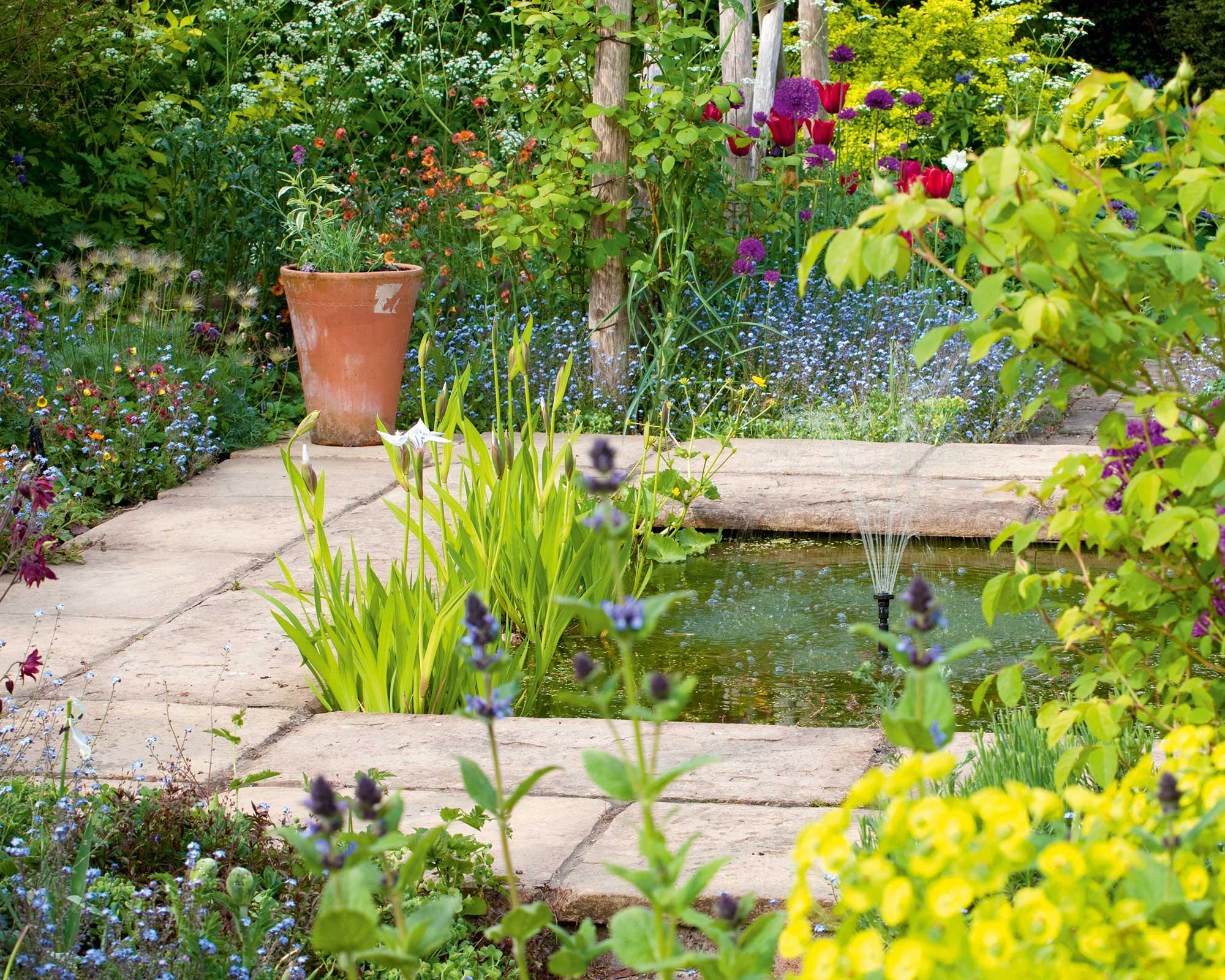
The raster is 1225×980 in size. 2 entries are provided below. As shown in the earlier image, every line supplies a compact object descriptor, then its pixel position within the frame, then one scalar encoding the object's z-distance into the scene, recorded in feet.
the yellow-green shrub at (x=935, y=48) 36.24
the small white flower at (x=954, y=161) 13.23
